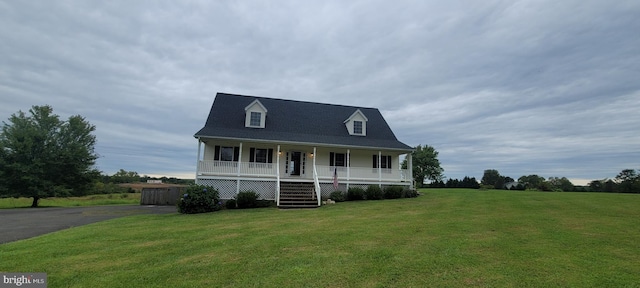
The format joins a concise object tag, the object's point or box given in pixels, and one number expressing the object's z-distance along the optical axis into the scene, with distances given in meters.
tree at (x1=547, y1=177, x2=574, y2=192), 47.69
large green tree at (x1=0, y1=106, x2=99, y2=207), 24.14
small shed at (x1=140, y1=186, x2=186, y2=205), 23.83
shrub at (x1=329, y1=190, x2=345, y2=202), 18.88
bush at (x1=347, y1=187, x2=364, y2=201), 19.41
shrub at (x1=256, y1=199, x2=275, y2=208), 17.59
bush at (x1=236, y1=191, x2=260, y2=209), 17.16
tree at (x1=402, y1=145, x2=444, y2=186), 46.94
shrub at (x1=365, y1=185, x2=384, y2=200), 19.61
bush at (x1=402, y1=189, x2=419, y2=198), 20.54
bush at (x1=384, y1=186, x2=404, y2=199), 20.06
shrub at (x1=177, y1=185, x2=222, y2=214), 15.26
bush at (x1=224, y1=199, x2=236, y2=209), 17.09
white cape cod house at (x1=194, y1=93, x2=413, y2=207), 18.69
